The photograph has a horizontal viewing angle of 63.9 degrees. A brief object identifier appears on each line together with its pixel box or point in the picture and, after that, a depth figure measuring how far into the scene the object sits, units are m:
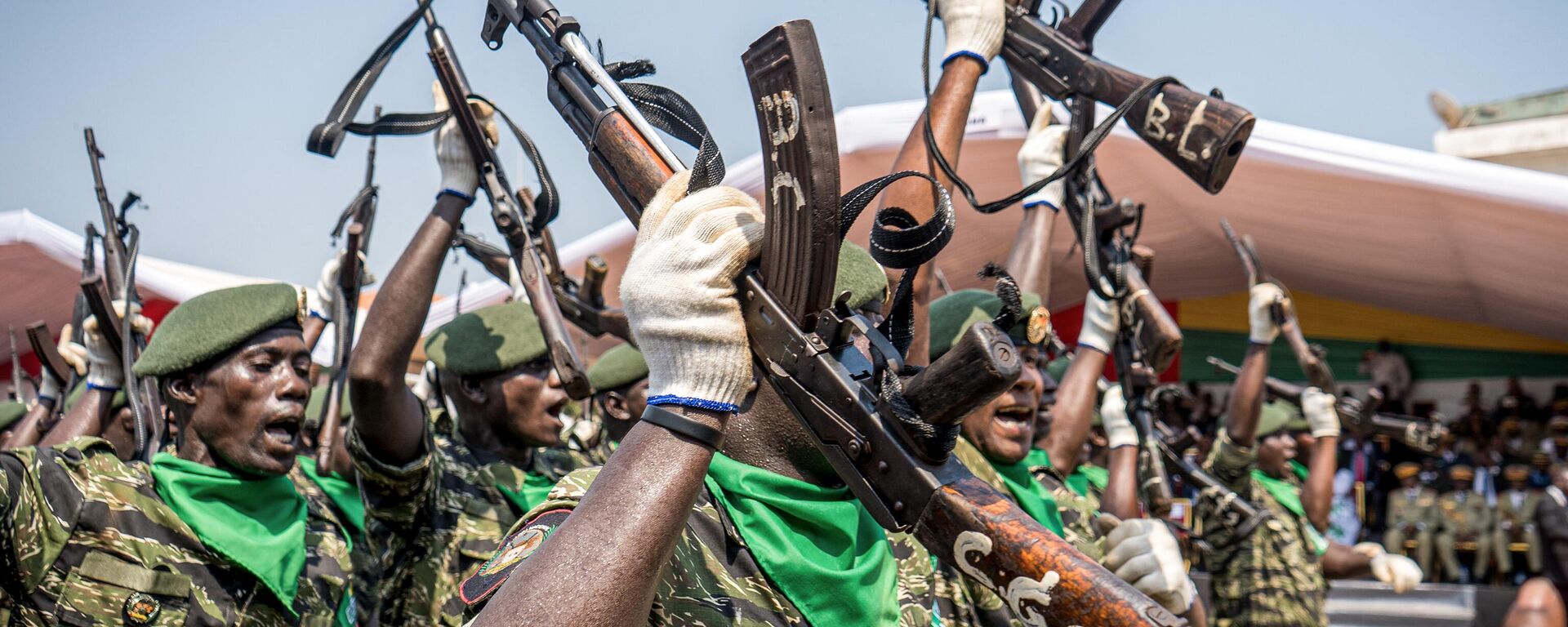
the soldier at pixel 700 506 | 1.68
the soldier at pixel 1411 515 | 13.59
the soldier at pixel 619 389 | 5.62
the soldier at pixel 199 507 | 3.19
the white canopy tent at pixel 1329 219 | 8.70
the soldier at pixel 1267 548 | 7.08
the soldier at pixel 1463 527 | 13.12
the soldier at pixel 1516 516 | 12.86
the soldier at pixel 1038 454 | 2.96
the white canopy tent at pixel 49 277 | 12.47
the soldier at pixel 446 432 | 3.46
